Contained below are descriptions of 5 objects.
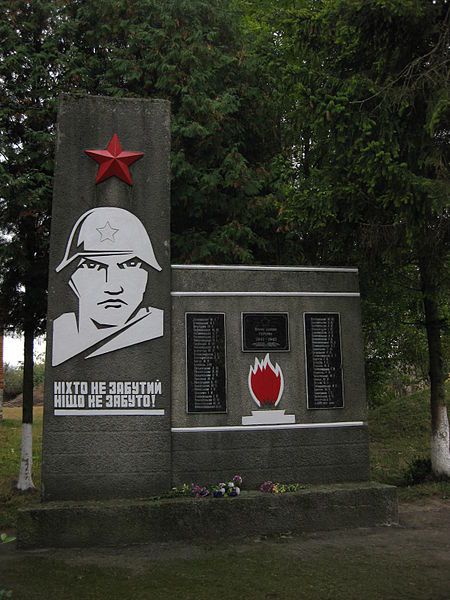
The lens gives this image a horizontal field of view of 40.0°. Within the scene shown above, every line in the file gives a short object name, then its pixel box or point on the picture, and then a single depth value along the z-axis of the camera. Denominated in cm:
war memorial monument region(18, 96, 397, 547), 720
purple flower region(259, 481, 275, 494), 745
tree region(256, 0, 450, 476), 720
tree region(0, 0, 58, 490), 998
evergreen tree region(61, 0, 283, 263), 1031
